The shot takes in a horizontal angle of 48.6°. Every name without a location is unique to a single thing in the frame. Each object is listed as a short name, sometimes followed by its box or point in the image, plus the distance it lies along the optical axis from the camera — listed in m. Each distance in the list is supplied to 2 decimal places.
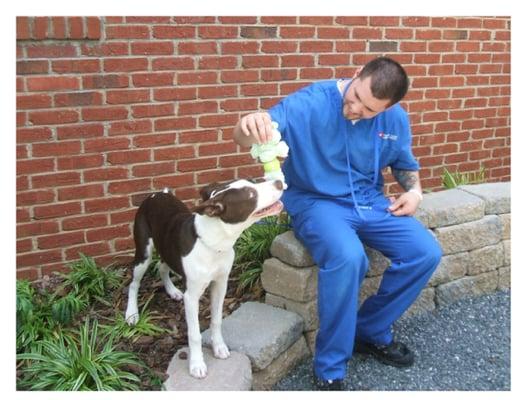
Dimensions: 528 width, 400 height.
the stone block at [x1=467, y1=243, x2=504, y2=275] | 4.20
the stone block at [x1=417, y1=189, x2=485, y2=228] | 3.93
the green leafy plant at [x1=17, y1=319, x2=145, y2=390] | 2.71
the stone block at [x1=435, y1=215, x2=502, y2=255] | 4.02
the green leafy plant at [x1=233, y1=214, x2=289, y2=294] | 3.70
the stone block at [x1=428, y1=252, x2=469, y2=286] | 4.05
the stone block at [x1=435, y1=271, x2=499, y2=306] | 4.10
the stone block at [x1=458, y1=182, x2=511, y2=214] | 4.25
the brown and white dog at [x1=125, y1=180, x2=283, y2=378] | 2.56
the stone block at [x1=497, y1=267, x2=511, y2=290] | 4.38
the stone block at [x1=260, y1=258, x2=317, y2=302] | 3.33
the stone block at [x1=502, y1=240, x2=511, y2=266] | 4.34
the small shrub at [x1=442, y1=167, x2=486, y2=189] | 5.12
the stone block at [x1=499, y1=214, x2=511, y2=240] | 4.31
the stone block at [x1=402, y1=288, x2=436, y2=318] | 3.97
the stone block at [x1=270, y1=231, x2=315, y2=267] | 3.31
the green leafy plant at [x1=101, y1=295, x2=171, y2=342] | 3.21
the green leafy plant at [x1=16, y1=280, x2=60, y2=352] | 3.08
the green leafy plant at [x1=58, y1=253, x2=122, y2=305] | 3.64
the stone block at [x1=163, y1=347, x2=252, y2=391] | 2.75
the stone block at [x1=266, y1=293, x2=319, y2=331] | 3.37
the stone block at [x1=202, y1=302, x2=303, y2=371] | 3.00
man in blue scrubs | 2.98
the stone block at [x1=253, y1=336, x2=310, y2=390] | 3.05
